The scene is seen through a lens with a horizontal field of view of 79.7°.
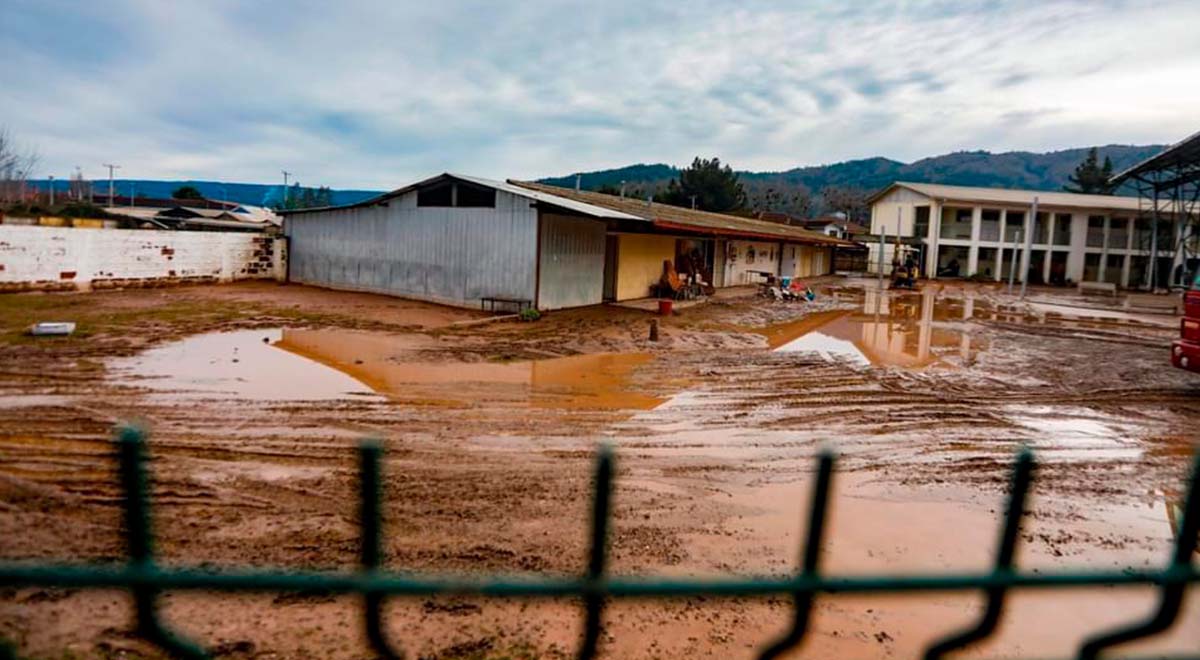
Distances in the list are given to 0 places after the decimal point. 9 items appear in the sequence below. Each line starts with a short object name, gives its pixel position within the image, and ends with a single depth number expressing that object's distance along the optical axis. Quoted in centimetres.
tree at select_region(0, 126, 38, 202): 5668
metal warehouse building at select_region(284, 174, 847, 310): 1891
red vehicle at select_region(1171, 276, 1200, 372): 1103
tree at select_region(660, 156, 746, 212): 6169
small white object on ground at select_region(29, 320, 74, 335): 1212
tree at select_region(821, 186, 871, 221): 9050
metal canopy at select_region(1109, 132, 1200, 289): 3275
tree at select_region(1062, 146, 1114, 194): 7900
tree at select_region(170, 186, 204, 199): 6189
